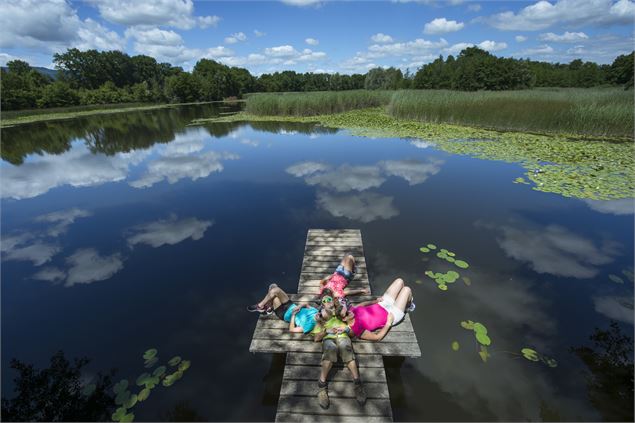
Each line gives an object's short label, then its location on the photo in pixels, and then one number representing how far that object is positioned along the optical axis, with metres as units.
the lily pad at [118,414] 3.44
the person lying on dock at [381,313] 4.02
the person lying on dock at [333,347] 3.30
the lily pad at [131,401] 3.58
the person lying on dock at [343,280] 4.72
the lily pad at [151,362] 4.11
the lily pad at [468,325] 4.61
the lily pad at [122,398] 3.62
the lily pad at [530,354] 4.08
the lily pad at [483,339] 4.32
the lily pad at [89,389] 3.78
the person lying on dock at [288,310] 4.17
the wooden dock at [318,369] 3.16
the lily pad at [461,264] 6.07
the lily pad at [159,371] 3.96
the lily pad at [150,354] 4.24
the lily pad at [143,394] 3.66
